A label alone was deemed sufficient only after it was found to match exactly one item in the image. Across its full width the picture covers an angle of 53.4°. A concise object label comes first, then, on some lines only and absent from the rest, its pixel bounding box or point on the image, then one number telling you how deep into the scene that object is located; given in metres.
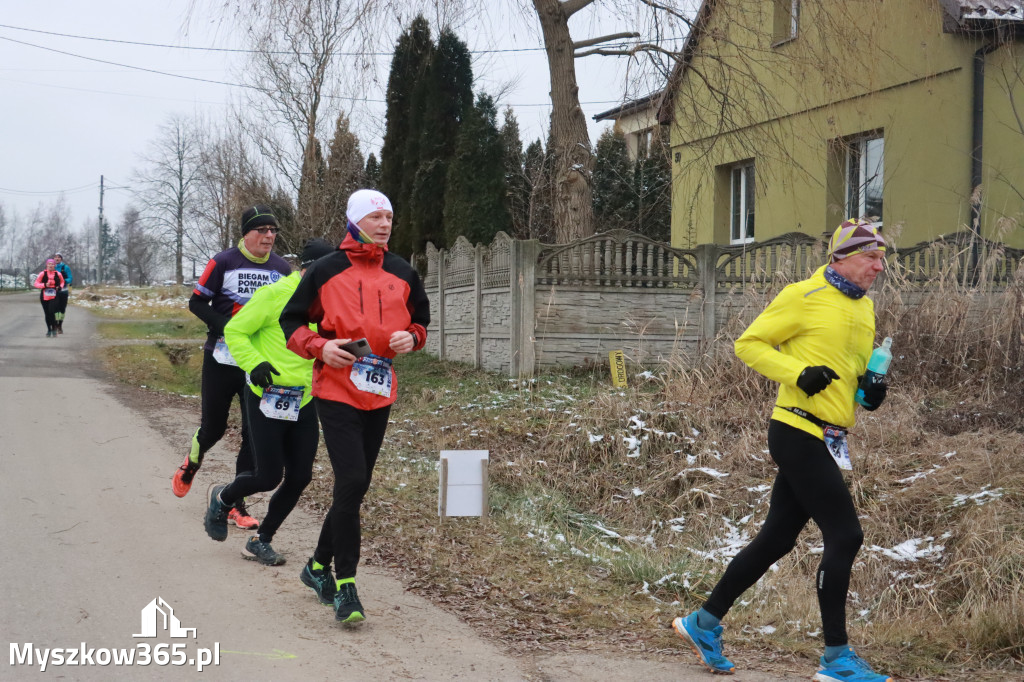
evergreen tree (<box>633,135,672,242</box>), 28.84
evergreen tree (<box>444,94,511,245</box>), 19.36
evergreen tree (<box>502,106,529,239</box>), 27.98
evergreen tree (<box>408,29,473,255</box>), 21.53
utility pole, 70.88
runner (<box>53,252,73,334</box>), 23.81
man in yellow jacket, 4.46
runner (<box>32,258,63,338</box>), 23.36
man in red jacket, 5.08
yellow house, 13.54
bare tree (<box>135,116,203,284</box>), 62.59
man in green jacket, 6.05
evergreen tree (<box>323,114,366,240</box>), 25.38
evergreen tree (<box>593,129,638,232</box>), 29.45
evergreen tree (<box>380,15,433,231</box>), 23.30
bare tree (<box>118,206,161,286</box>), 77.72
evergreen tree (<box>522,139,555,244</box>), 26.17
